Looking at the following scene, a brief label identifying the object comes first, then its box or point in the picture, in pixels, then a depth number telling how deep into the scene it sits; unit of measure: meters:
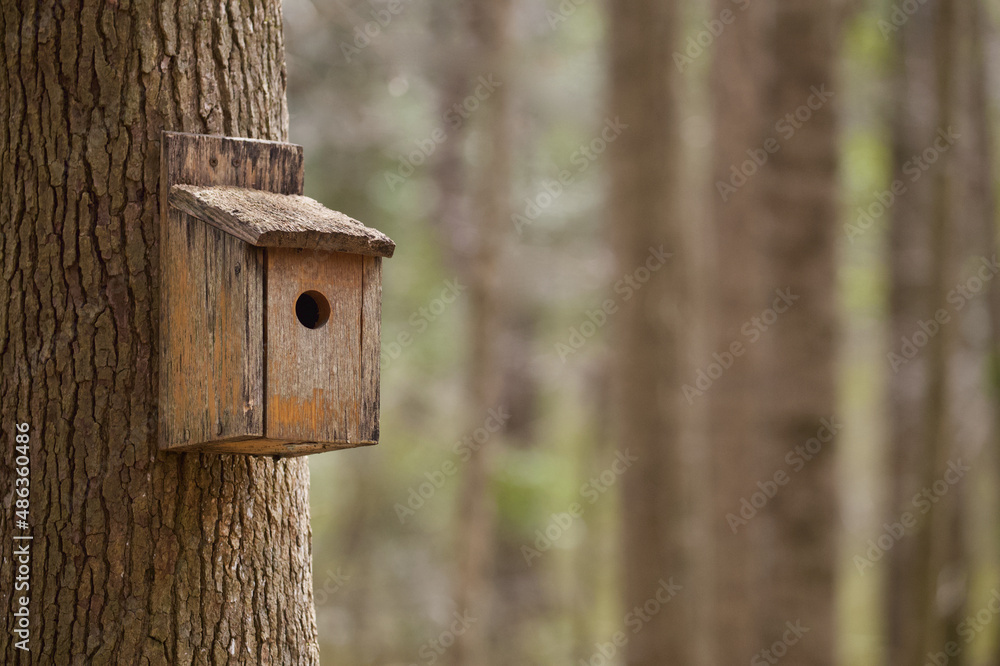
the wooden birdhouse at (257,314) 4.65
